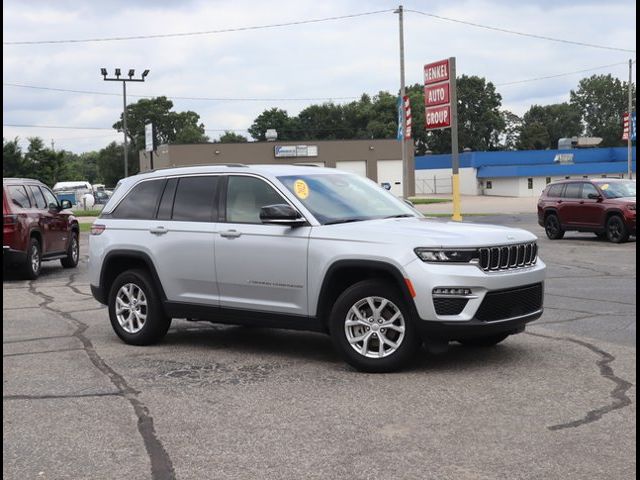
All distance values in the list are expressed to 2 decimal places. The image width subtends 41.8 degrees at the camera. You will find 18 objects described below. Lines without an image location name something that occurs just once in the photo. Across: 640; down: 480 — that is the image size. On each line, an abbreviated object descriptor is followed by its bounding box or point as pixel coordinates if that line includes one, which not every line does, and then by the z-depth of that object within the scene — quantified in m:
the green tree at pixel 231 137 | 140.51
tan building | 71.12
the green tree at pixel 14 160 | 75.79
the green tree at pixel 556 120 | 142.00
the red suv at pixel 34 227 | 14.69
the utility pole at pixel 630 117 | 49.41
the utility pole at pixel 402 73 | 38.28
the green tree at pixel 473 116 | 120.25
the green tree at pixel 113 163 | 112.19
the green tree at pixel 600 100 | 146.50
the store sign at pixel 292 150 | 72.50
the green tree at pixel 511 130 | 135.38
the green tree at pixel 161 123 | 124.00
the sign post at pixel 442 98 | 25.28
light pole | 58.16
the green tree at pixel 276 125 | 129.88
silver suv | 6.67
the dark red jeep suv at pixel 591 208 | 21.20
